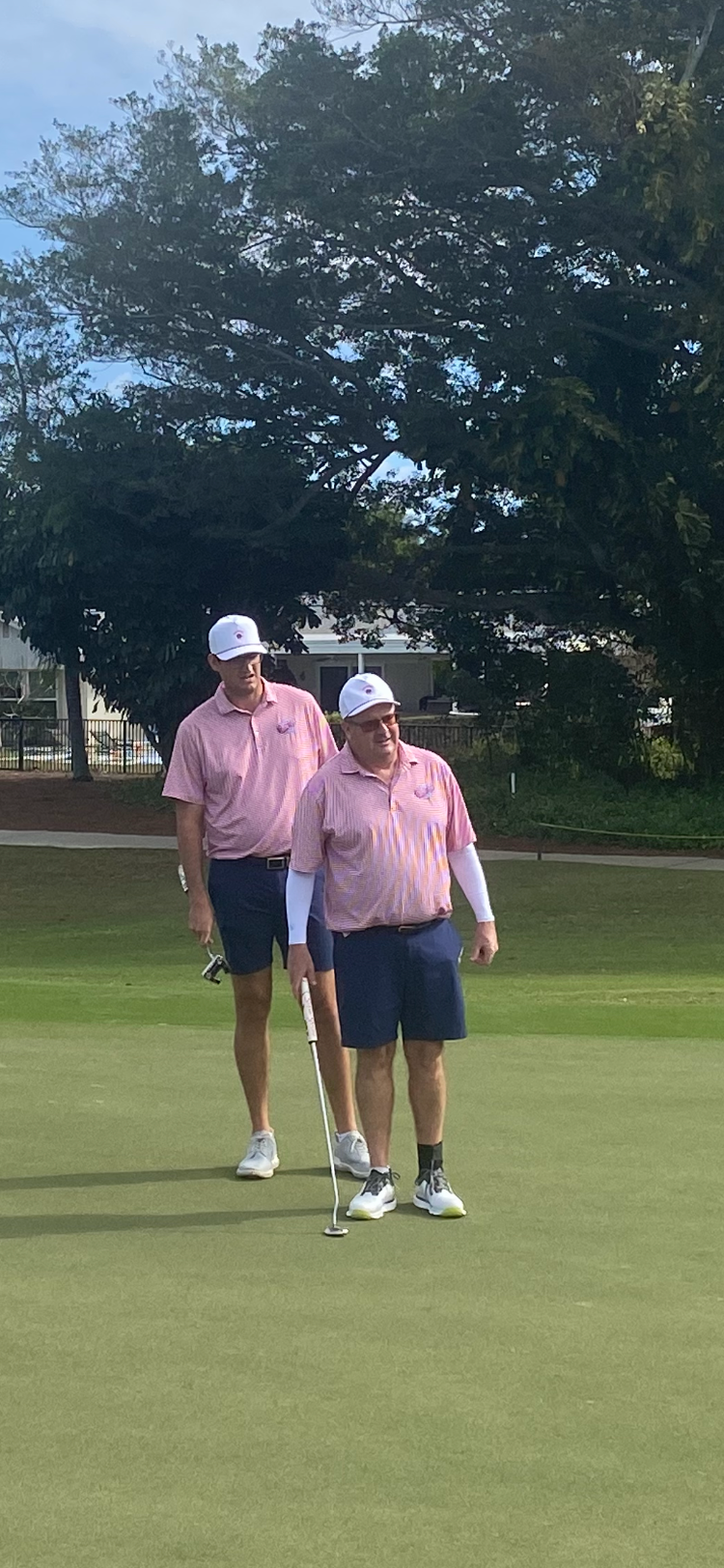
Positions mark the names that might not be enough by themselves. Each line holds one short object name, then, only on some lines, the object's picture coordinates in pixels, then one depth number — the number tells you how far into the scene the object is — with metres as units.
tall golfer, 6.73
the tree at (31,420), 32.41
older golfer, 6.04
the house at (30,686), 52.84
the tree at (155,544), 30.78
